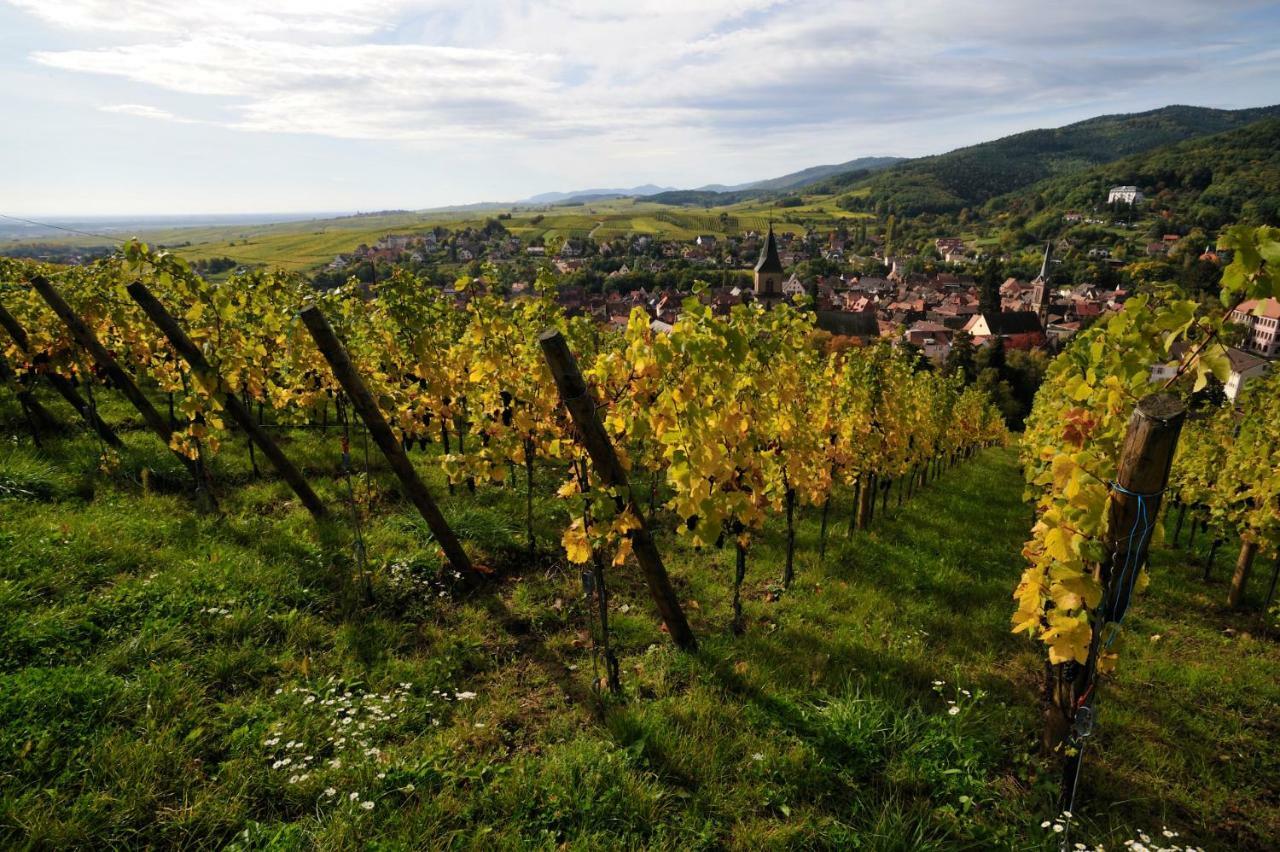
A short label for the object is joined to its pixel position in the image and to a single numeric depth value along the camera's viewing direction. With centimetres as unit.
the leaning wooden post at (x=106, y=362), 715
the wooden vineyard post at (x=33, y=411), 875
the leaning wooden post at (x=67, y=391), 873
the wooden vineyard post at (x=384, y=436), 525
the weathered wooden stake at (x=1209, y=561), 1135
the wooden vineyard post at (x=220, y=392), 567
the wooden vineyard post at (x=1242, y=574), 947
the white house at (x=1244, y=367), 6181
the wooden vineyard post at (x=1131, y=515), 291
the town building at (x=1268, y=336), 6938
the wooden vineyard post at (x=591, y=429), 417
